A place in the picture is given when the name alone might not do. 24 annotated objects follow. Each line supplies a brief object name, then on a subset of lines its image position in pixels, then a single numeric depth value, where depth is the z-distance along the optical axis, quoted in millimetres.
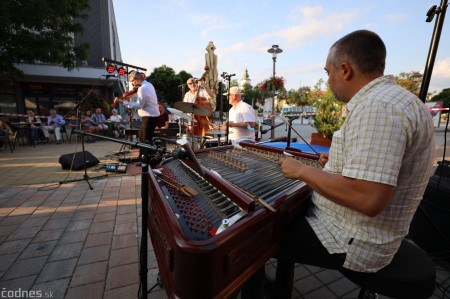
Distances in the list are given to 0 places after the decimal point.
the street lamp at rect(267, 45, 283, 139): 11117
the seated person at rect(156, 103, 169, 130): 8969
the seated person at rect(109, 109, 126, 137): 12380
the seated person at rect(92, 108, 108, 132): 11602
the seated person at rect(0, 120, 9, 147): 7698
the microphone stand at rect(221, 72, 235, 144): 4755
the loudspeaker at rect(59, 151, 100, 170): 5383
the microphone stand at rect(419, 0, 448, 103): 1983
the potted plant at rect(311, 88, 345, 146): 6750
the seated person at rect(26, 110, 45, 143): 10195
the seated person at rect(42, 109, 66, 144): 10319
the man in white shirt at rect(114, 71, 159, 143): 5264
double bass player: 6410
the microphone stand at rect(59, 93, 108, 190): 4066
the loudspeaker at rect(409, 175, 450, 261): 2219
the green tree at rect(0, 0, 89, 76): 6816
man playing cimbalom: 920
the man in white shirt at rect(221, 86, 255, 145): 4883
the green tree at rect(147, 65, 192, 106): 26562
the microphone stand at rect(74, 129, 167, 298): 1313
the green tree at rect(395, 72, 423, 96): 20722
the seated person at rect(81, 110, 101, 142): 10915
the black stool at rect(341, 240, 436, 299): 1098
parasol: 7473
